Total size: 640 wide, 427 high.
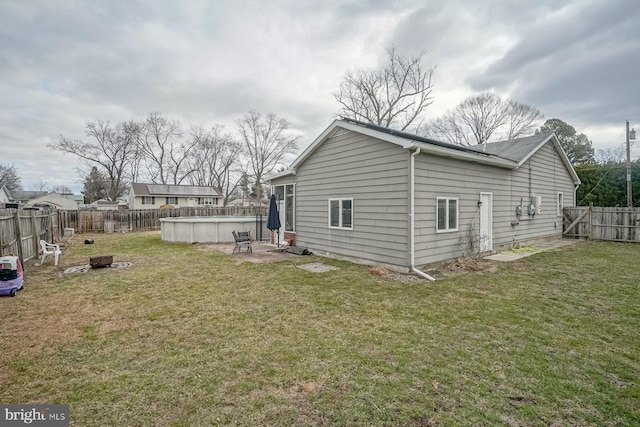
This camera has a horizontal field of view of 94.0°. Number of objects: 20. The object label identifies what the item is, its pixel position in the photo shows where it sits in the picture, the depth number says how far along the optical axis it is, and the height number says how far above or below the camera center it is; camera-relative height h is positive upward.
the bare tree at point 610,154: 19.22 +3.26
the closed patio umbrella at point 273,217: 11.20 -0.45
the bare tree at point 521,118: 26.12 +7.40
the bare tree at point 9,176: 40.41 +4.45
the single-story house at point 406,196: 7.16 +0.22
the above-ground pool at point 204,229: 13.09 -1.03
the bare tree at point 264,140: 35.34 +7.84
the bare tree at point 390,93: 23.05 +9.01
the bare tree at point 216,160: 38.62 +6.11
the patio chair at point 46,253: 8.27 -1.27
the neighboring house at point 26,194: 45.28 +2.13
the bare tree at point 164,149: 37.62 +7.55
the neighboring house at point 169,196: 35.59 +1.28
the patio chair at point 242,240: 10.13 -1.18
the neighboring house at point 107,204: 37.87 +0.39
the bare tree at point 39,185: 51.59 +3.93
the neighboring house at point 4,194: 32.20 +1.54
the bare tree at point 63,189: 59.06 +3.74
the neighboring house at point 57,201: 40.19 +0.96
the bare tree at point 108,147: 34.81 +7.20
